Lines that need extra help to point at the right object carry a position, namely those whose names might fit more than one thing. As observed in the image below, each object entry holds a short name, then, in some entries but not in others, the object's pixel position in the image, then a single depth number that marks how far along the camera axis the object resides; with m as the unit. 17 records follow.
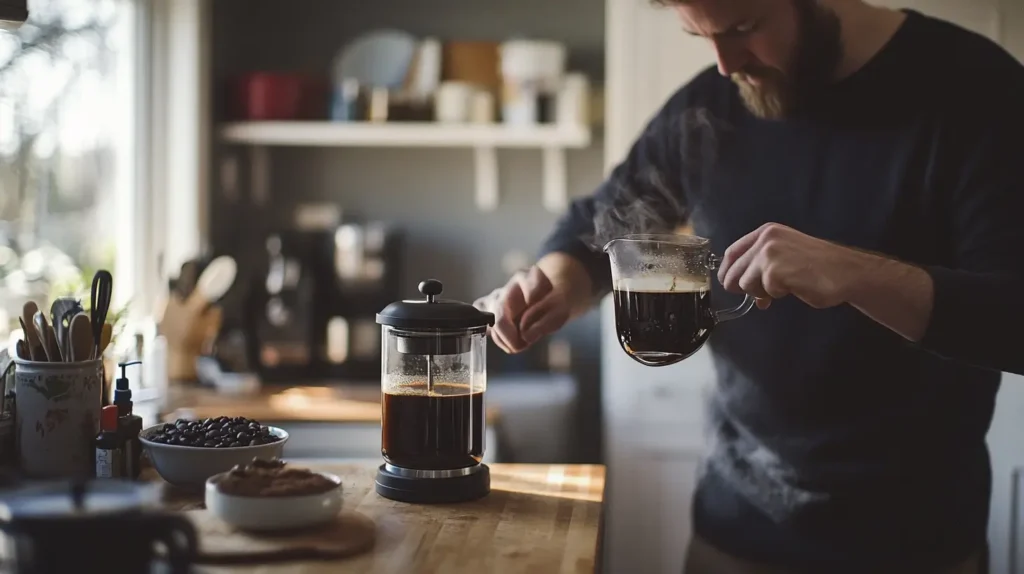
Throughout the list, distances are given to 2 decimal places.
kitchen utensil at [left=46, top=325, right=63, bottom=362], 1.43
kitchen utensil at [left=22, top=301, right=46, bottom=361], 1.44
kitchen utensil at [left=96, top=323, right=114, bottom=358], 1.52
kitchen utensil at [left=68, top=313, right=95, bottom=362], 1.43
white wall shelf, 3.18
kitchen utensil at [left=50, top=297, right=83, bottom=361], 1.44
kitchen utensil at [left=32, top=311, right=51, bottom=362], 1.43
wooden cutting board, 1.13
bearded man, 1.56
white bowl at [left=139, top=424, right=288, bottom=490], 1.39
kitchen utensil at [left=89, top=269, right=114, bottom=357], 1.46
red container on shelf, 3.26
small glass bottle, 1.42
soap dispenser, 1.45
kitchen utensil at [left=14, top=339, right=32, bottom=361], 1.44
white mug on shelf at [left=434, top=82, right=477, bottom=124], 3.22
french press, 1.41
